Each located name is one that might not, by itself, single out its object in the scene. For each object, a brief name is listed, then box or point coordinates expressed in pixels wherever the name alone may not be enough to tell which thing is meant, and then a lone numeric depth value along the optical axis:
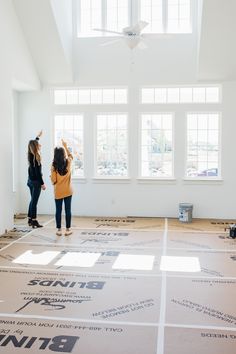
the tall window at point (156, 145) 8.44
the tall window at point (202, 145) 8.30
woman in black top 7.09
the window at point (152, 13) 8.13
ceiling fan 6.03
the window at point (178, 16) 8.05
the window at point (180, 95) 8.23
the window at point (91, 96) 8.48
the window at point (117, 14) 8.23
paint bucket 7.92
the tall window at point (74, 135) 8.65
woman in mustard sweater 6.37
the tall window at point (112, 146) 8.55
